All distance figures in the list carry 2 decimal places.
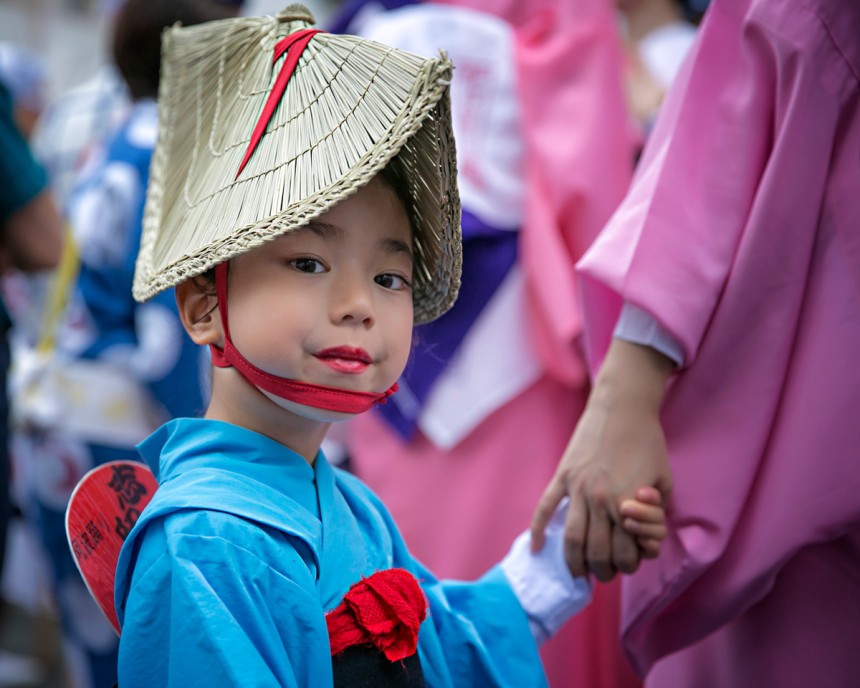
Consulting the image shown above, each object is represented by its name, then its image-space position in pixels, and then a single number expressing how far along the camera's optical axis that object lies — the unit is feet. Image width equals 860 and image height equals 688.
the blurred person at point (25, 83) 15.47
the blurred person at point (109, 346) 8.20
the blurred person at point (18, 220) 6.79
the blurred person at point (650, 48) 9.48
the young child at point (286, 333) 3.51
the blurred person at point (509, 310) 7.30
